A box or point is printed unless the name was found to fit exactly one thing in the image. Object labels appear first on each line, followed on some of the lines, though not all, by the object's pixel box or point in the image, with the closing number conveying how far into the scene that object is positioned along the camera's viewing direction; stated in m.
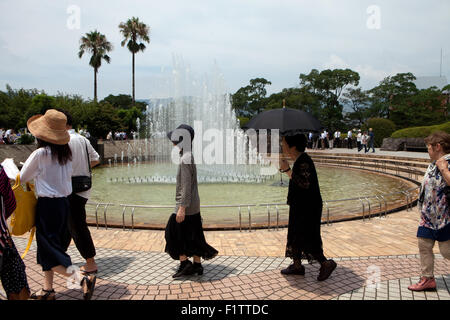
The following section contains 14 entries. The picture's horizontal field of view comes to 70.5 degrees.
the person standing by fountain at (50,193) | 3.23
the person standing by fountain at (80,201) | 3.90
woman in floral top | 3.37
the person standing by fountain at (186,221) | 3.83
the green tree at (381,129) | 28.91
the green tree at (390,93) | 43.31
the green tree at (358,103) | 49.19
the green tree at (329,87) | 47.78
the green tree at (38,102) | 31.44
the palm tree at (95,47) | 40.47
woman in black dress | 3.82
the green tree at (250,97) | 61.26
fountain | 16.58
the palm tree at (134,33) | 40.31
